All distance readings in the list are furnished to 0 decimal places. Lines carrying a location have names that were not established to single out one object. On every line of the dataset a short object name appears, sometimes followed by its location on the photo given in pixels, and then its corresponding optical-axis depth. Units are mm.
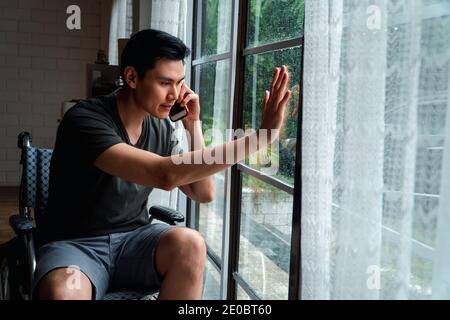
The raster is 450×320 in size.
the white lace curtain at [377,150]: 852
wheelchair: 1441
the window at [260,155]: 1841
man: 1270
